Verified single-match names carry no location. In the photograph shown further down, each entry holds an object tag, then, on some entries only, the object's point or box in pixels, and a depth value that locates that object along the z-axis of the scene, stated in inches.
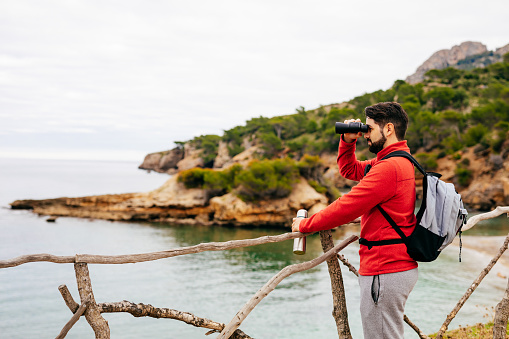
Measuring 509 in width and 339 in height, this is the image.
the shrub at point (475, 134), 1520.7
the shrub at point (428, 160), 1560.0
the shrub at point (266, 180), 1221.7
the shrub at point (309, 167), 1300.4
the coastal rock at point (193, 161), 3161.4
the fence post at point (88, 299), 79.4
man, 81.1
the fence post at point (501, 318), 137.0
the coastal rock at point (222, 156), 2817.4
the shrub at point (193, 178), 1412.4
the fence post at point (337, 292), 114.7
